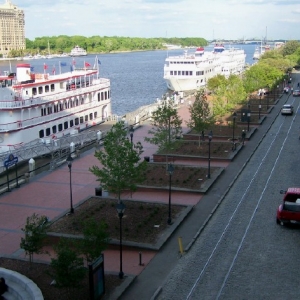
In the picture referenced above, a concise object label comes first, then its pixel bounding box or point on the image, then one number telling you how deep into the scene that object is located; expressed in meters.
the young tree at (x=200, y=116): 34.31
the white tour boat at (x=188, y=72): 87.56
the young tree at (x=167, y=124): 28.88
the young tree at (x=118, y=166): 20.06
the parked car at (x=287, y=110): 50.50
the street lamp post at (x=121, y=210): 15.34
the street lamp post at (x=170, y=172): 20.02
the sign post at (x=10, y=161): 27.94
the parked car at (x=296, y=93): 68.38
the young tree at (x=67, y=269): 13.27
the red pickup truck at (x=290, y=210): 19.16
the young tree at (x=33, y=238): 15.34
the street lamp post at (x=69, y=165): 21.57
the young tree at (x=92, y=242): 14.27
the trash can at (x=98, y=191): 24.22
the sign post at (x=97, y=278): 13.45
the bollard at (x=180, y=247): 17.41
